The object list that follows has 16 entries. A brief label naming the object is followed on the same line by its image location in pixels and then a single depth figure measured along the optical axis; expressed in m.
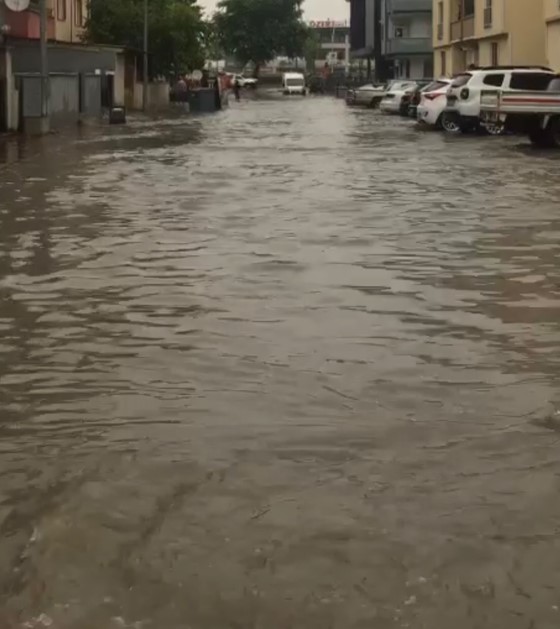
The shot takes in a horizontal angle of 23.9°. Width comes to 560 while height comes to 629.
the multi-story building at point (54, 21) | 34.21
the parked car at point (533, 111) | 28.50
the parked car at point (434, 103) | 36.66
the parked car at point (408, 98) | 46.99
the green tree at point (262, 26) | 126.94
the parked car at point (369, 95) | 61.53
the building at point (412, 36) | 79.06
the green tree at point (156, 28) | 57.62
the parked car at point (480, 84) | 33.47
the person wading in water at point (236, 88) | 87.97
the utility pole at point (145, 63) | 55.09
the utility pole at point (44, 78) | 33.41
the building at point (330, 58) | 164.56
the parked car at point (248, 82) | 112.78
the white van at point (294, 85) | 105.19
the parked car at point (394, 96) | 50.84
